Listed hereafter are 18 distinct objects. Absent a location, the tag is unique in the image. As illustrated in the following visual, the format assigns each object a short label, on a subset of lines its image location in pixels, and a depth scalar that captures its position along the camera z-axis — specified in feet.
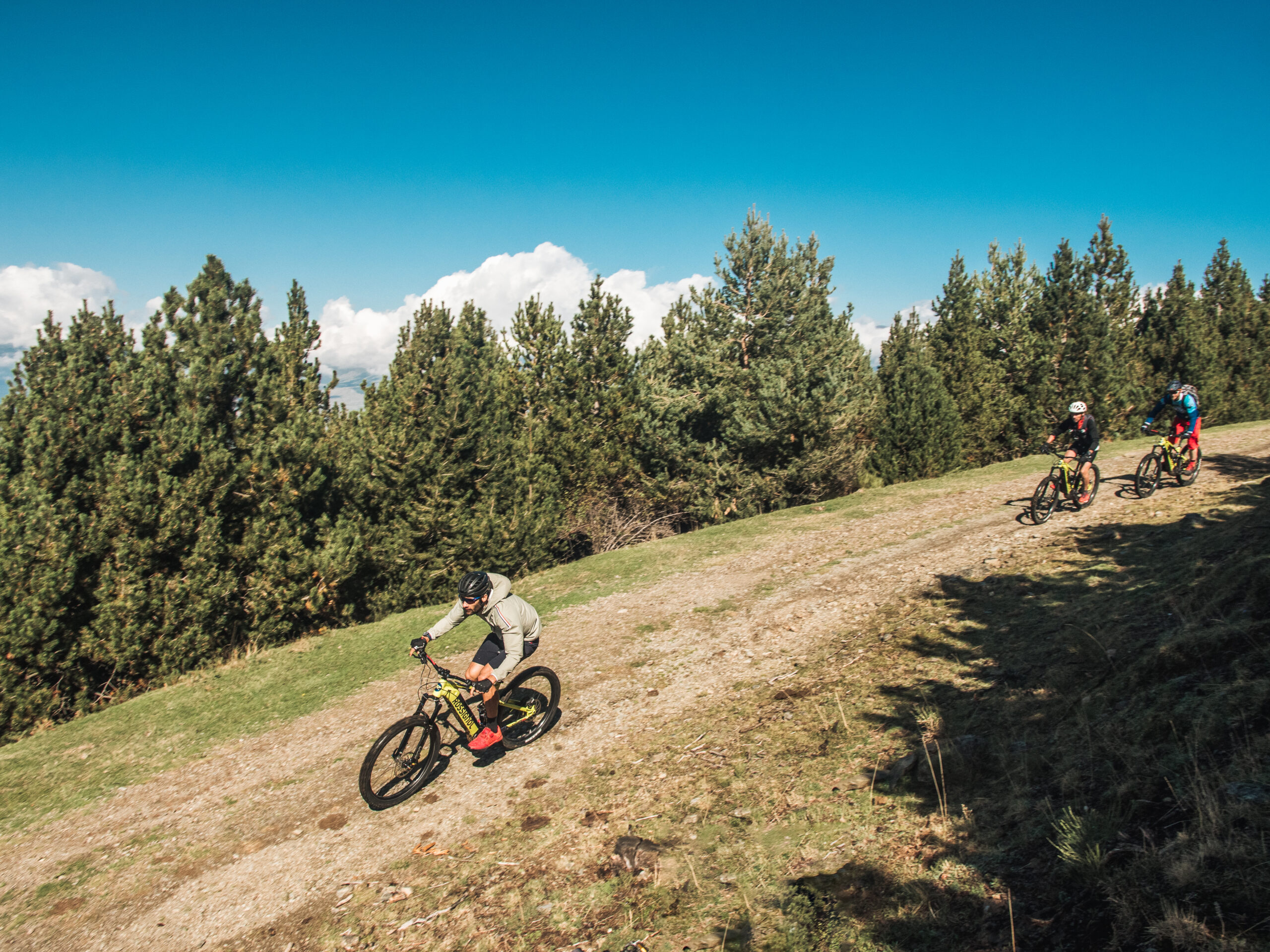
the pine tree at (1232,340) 106.52
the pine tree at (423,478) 50.37
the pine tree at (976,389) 92.58
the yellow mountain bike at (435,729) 23.29
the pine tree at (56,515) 34.30
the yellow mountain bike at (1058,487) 45.44
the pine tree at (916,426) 84.43
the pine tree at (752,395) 75.61
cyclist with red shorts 45.68
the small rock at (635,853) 18.49
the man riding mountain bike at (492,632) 24.48
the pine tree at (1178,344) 100.94
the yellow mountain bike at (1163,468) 47.34
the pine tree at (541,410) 60.29
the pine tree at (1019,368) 92.89
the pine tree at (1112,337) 91.25
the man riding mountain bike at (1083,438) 45.62
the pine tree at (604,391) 76.38
